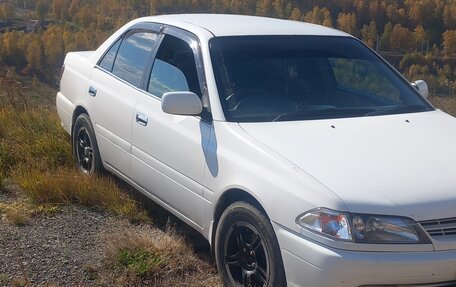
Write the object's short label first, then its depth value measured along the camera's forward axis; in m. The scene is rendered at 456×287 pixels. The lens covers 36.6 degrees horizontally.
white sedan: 3.35
